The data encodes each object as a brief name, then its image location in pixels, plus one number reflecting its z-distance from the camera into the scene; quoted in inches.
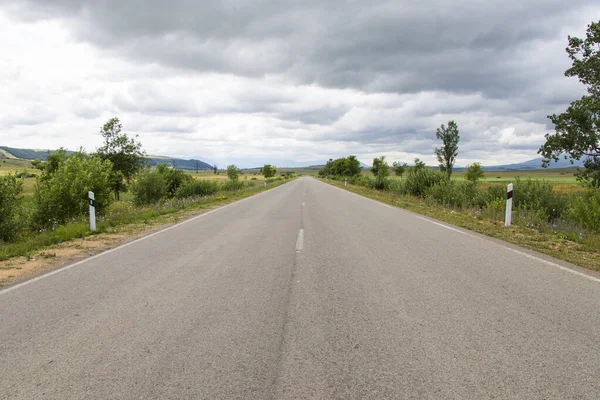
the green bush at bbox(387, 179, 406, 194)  1154.1
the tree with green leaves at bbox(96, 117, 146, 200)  1371.8
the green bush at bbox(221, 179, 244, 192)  1568.7
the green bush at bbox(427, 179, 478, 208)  744.4
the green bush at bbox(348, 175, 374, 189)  1871.8
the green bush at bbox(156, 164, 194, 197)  1407.5
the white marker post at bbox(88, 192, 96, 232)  431.8
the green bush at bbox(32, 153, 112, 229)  507.8
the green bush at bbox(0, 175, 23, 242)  415.2
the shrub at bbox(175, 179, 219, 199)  1371.7
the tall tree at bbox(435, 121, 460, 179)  2561.5
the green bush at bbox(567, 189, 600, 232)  409.1
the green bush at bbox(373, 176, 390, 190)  1622.8
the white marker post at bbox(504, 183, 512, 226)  446.2
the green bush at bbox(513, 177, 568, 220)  559.5
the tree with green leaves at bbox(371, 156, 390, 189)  1672.7
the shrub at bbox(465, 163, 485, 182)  2634.8
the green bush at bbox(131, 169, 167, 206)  987.9
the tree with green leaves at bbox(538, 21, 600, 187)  887.1
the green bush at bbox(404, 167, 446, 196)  967.5
